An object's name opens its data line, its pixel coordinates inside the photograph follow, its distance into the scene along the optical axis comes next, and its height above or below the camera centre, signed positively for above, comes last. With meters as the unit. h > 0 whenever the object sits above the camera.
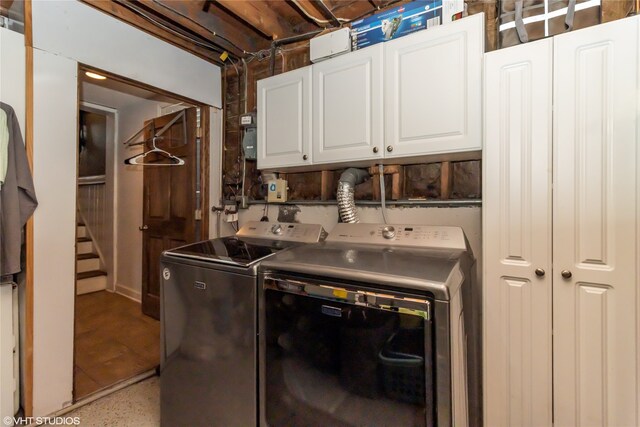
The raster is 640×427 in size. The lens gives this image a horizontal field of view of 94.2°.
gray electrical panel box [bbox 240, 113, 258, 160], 2.31 +0.61
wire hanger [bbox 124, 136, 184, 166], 2.71 +0.54
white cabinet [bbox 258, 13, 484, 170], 1.38 +0.60
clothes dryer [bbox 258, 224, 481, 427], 0.98 -0.46
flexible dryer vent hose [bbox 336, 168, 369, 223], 1.82 +0.09
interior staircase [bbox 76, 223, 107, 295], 3.86 -0.75
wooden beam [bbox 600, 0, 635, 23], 1.33 +0.92
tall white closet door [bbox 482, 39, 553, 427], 1.18 -0.10
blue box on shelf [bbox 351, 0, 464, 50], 1.48 +1.03
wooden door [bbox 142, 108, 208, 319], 2.65 +0.11
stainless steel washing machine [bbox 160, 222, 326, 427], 1.34 -0.59
